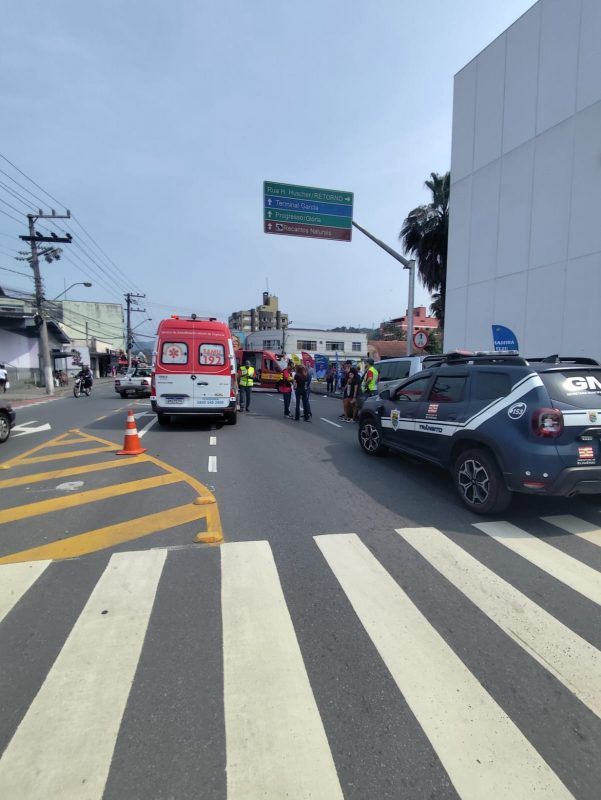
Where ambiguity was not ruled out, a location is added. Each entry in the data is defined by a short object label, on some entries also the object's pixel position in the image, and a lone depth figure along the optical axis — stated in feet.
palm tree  96.37
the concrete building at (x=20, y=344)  106.11
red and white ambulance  37.09
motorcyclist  80.64
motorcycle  79.05
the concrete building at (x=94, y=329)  183.11
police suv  14.85
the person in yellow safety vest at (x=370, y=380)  38.73
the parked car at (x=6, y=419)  31.68
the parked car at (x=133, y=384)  75.72
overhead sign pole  48.70
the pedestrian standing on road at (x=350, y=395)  44.42
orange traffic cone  27.73
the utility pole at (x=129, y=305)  201.12
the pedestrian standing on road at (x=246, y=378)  51.80
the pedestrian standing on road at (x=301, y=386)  42.30
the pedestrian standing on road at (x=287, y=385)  45.80
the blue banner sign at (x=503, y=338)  41.93
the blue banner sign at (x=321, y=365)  119.24
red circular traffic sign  48.73
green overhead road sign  53.72
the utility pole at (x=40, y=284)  87.20
